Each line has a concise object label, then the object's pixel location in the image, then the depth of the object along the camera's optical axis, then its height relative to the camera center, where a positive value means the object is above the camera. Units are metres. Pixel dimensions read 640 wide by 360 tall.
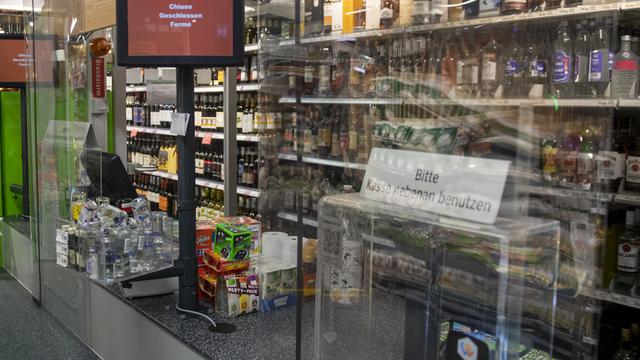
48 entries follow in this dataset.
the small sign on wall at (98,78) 4.00 +0.21
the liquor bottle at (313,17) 1.52 +0.25
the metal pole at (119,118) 4.43 -0.07
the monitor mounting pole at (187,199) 2.36 -0.36
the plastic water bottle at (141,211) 2.53 -0.45
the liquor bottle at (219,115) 5.65 -0.04
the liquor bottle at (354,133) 1.40 -0.05
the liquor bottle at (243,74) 5.55 +0.35
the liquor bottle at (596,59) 2.32 +0.26
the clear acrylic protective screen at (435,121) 1.13 -0.01
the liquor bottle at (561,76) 1.26 +0.10
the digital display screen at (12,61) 5.38 +0.42
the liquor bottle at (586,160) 1.16 -0.09
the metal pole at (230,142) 4.92 -0.26
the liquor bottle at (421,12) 1.29 +0.23
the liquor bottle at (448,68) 1.25 +0.10
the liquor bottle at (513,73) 1.16 +0.09
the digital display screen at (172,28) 2.17 +0.30
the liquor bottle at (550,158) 1.11 -0.08
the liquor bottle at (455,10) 1.29 +0.23
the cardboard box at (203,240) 2.65 -0.59
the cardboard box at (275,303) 1.80 -0.67
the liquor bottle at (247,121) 5.52 -0.09
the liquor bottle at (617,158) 3.14 -0.22
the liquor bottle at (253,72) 5.51 +0.36
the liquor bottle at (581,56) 1.51 +0.26
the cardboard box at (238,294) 2.37 -0.74
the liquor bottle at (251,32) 5.62 +0.77
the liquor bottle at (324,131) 1.48 -0.05
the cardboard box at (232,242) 2.43 -0.55
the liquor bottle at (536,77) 1.16 +0.08
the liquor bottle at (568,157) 1.14 -0.08
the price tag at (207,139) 5.69 -0.27
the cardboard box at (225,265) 2.41 -0.63
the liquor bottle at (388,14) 1.38 +0.24
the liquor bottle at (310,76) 1.51 +0.09
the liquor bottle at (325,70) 1.49 +0.11
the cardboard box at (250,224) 2.57 -0.50
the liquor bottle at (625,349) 2.93 -1.16
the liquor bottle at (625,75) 2.91 +0.21
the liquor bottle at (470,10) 1.33 +0.24
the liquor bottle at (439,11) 1.28 +0.23
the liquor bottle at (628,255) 3.09 -0.72
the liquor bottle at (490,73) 1.18 +0.09
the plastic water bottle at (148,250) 2.44 -0.59
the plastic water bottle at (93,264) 2.30 -0.61
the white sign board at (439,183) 1.07 -0.13
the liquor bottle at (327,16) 1.50 +0.25
